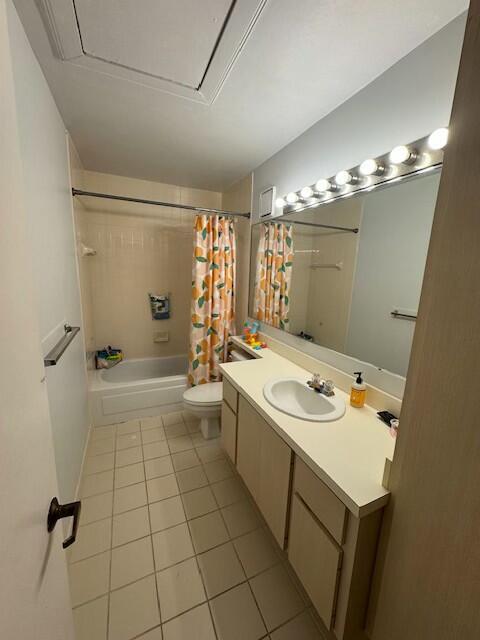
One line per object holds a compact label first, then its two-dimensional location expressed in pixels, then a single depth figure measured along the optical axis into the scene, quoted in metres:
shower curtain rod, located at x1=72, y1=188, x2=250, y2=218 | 1.91
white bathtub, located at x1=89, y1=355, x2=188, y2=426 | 2.27
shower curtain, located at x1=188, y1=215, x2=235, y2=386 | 2.38
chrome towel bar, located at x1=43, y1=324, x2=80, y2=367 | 1.08
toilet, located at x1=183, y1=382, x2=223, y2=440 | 2.02
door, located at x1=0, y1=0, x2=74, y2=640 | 0.39
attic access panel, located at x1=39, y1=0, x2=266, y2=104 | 0.92
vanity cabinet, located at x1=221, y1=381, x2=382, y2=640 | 0.80
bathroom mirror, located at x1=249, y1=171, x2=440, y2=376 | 1.11
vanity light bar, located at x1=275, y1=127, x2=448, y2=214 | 1.02
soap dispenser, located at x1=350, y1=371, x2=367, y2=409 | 1.23
